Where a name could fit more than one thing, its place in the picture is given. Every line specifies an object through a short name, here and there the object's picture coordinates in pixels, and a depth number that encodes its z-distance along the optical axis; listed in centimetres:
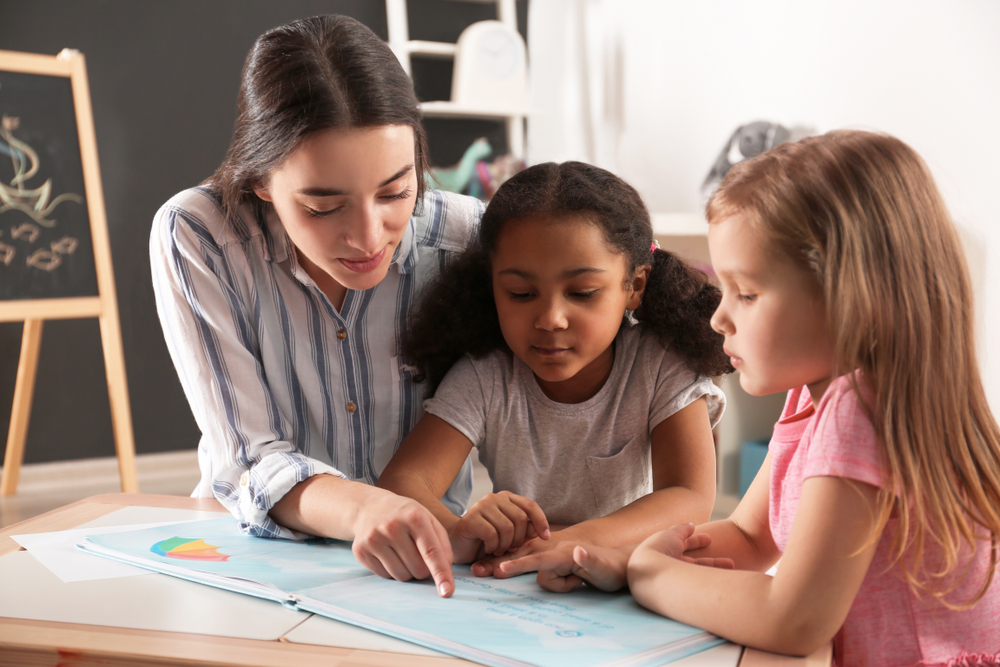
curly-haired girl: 95
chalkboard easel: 250
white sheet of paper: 75
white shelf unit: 311
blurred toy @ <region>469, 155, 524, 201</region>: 324
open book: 56
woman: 87
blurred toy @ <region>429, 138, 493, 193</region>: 326
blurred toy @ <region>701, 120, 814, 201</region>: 255
